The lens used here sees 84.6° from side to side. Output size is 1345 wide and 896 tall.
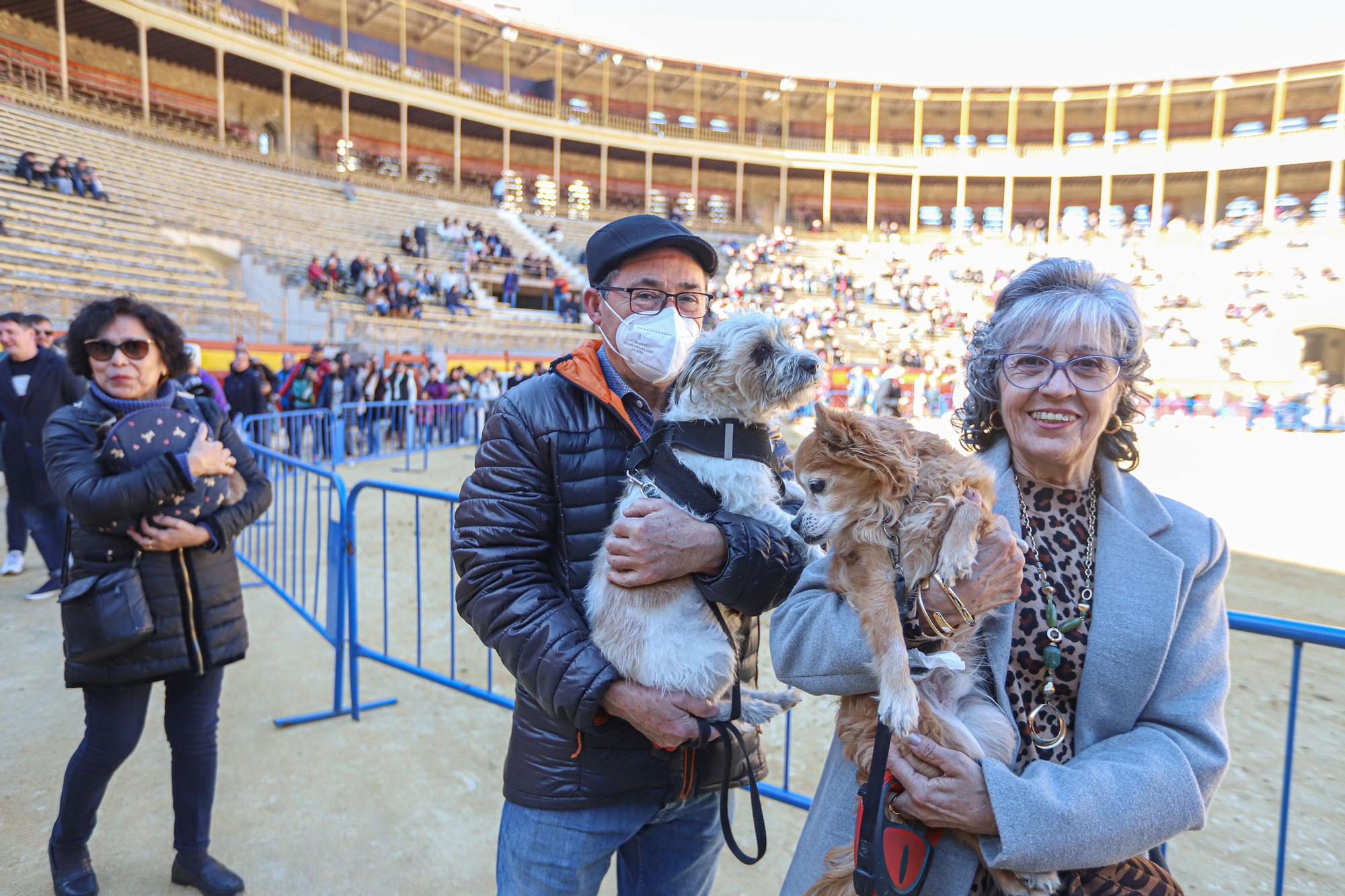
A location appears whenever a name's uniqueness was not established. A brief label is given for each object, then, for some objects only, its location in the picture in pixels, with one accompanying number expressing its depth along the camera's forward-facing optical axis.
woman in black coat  2.61
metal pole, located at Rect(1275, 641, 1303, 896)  1.94
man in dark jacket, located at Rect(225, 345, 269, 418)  10.00
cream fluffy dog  1.82
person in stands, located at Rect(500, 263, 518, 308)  26.12
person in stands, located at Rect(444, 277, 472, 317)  22.77
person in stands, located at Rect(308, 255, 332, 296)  19.55
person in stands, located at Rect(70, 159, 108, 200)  18.33
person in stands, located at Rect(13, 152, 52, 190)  17.53
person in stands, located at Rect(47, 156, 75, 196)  17.88
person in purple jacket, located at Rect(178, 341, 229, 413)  6.44
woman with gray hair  1.36
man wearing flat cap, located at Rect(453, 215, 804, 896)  1.69
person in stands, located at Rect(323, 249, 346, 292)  19.97
